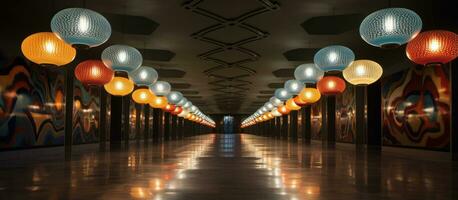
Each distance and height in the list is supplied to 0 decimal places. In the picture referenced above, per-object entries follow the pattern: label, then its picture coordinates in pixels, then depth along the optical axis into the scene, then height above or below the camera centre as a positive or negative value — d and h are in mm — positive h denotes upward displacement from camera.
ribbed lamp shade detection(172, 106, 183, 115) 18766 +465
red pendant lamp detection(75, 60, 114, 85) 7781 +866
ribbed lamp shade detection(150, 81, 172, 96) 12055 +900
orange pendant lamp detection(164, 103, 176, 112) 17078 +532
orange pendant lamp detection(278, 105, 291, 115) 18112 +435
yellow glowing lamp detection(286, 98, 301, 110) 15045 +539
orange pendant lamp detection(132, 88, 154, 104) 11820 +694
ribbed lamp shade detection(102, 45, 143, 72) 7426 +1079
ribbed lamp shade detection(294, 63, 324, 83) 9617 +1031
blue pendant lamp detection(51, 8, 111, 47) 5434 +1190
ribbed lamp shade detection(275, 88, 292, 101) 13431 +796
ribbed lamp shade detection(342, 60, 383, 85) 7981 +886
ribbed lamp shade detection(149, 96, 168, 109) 12961 +565
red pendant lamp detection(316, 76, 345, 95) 9648 +770
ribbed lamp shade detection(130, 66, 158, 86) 9633 +982
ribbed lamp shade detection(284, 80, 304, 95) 11744 +903
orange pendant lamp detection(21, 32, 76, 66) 6074 +1017
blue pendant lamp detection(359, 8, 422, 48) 5562 +1198
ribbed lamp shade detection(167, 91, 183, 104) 15156 +816
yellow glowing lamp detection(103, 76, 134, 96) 9547 +765
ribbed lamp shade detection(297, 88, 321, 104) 11586 +665
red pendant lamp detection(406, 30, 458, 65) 6000 +1004
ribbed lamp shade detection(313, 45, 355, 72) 7613 +1089
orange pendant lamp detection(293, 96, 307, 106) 12289 +534
